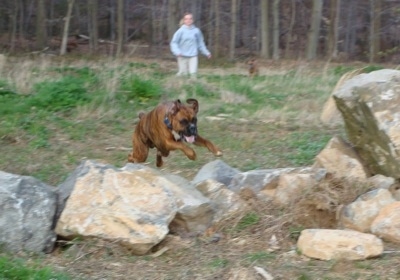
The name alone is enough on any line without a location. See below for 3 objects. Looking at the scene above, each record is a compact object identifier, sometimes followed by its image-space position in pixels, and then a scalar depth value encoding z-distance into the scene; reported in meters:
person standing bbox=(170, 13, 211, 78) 16.66
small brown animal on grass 19.13
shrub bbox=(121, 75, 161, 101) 12.75
